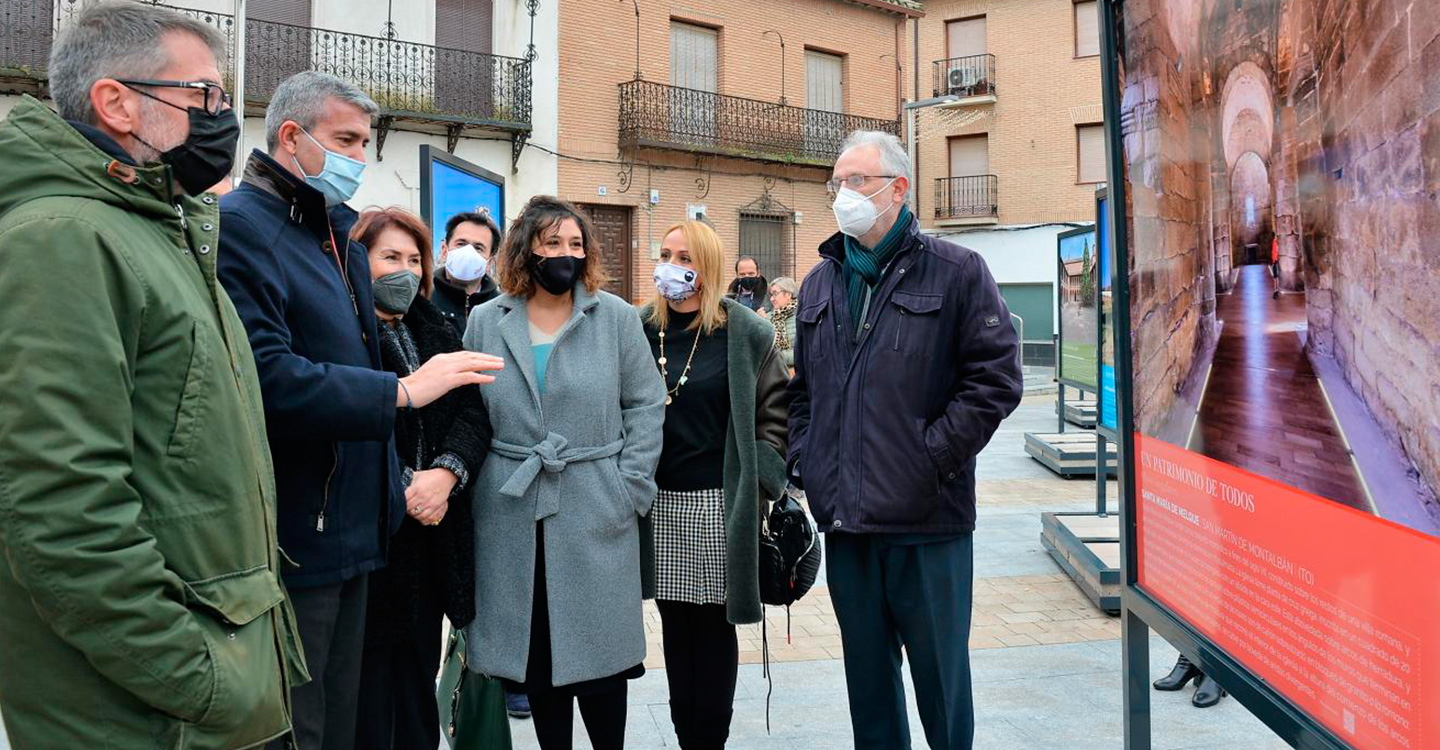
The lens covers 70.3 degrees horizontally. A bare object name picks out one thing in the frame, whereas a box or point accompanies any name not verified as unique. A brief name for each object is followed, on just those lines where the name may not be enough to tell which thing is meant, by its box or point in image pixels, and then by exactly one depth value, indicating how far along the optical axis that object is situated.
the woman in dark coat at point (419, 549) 3.10
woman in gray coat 3.14
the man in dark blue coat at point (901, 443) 3.02
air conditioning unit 26.86
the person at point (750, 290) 8.89
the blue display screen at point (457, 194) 4.82
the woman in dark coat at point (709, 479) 3.40
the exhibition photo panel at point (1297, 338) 1.51
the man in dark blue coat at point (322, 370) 2.39
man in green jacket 1.60
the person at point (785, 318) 7.31
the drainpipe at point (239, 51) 8.77
